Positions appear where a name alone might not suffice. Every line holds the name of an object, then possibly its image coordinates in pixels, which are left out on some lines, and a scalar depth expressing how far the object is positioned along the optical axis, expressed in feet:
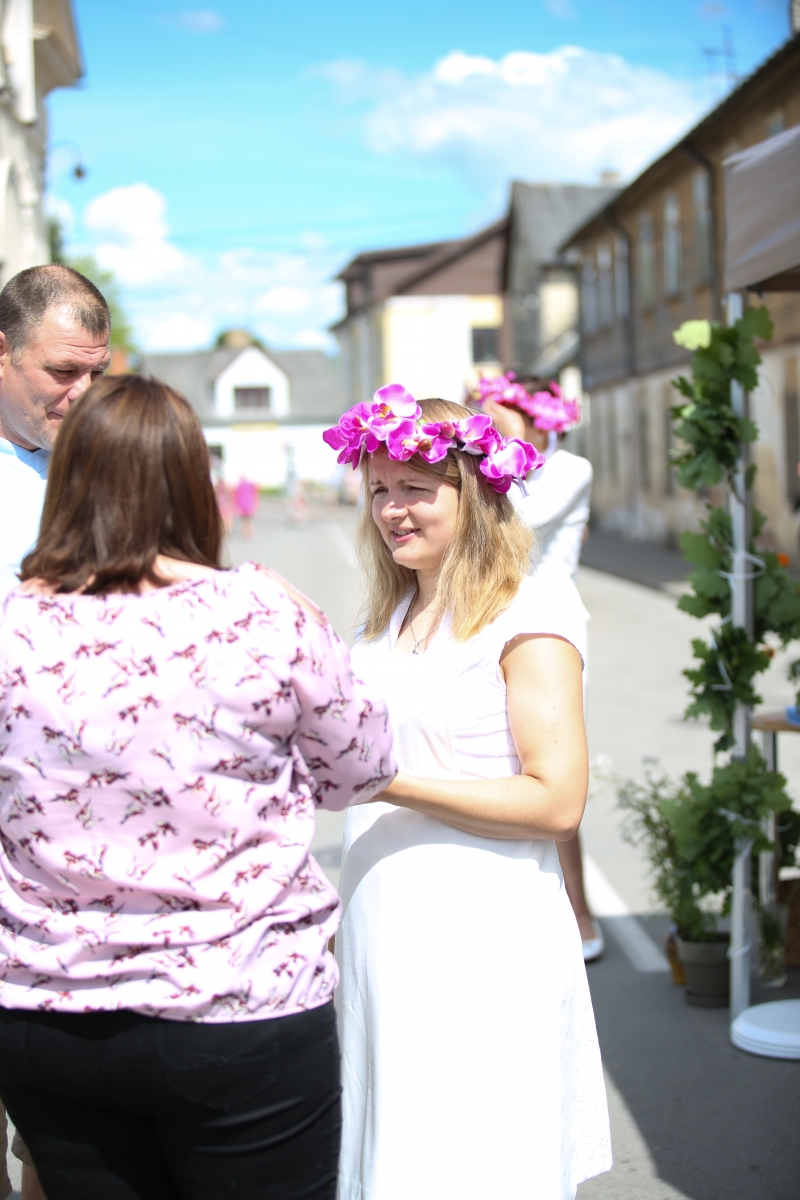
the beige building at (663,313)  62.23
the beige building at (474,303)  128.88
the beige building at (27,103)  59.36
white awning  11.51
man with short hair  9.04
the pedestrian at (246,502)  113.80
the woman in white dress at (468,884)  7.07
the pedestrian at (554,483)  14.24
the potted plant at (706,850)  13.15
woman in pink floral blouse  5.28
